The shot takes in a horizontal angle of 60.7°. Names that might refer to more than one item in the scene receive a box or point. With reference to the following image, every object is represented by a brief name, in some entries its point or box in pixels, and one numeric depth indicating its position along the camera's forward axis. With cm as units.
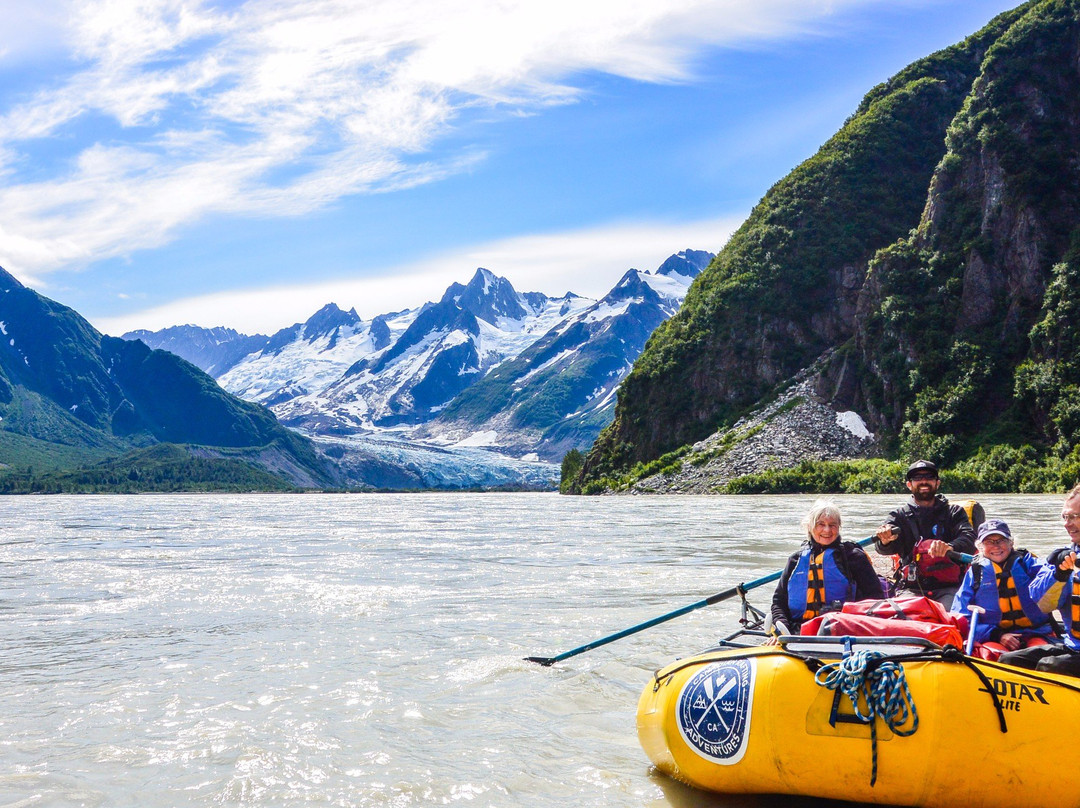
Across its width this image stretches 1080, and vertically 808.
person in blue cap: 795
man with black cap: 1049
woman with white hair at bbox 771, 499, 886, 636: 910
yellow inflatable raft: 653
